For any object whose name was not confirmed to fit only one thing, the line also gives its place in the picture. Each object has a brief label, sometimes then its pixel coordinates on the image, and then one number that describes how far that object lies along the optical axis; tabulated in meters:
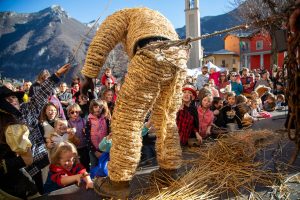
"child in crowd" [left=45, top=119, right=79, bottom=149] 2.83
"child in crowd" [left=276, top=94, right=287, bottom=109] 5.86
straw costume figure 1.60
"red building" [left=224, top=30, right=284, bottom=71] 32.51
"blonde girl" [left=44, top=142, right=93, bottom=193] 2.15
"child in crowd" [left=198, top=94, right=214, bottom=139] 3.60
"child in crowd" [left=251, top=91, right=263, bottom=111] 5.29
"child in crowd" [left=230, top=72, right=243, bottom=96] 6.33
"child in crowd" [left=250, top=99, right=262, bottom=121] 4.85
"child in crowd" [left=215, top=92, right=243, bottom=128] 3.94
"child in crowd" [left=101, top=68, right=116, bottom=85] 5.44
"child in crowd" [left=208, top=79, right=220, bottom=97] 5.62
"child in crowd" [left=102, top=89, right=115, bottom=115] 4.09
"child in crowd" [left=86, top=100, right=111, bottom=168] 3.00
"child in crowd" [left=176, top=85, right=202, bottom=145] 3.16
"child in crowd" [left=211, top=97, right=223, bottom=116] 4.17
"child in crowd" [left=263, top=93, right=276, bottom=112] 5.68
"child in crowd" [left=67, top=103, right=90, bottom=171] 3.12
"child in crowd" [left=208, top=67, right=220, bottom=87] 7.40
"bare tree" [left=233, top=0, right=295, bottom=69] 16.30
